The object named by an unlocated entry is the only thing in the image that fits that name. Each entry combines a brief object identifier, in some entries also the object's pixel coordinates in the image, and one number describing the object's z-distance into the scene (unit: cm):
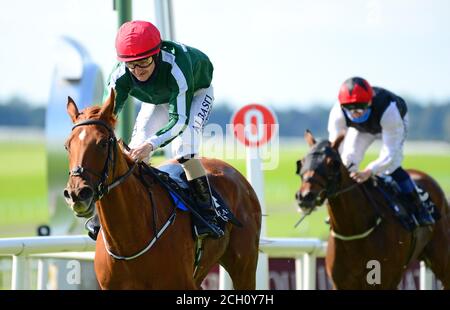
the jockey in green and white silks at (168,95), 1031
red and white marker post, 1504
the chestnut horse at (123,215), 917
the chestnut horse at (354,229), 1448
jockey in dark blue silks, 1507
